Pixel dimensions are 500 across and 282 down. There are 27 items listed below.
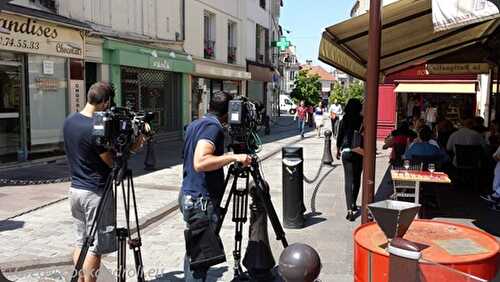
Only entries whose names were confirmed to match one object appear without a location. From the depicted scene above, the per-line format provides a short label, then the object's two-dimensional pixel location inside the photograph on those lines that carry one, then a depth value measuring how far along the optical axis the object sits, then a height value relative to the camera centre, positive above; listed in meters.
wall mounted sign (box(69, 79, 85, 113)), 12.59 +0.31
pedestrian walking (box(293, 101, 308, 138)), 23.45 -0.30
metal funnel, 2.45 -0.52
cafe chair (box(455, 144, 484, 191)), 8.85 -0.86
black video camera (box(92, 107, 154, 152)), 3.54 -0.14
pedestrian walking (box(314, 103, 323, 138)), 23.19 -0.42
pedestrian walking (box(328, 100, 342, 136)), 23.12 -0.23
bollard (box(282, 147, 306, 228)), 6.57 -1.04
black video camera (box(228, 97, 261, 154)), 4.02 -0.14
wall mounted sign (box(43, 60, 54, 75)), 11.79 +0.93
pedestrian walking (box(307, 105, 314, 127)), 31.72 -0.52
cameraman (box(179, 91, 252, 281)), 3.64 -0.41
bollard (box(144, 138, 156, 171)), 11.78 -1.21
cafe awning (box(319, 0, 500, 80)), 6.32 +1.09
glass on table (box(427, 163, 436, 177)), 6.85 -0.79
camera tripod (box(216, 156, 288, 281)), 4.39 -1.05
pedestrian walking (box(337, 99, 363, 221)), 6.93 -0.58
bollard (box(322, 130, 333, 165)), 12.98 -1.12
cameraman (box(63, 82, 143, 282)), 3.79 -0.50
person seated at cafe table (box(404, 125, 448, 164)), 7.34 -0.61
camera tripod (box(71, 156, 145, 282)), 3.63 -0.93
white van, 63.72 +0.70
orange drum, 2.50 -0.75
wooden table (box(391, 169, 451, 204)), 6.34 -0.85
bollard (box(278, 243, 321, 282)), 2.24 -0.69
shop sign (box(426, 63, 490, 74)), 12.43 +1.03
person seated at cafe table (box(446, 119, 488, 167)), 9.05 -0.52
